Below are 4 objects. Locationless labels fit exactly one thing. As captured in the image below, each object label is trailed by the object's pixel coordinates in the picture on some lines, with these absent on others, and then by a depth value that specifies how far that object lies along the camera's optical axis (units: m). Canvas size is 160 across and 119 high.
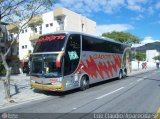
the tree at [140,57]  45.75
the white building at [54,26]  22.21
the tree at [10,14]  7.84
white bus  8.18
